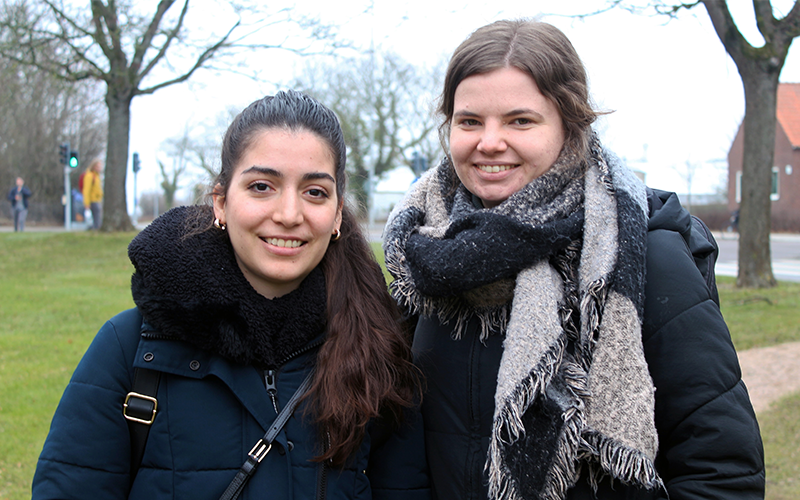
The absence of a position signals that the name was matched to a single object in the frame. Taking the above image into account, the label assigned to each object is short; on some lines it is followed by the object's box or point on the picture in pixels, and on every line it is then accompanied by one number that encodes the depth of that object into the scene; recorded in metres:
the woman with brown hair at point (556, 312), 1.66
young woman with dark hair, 1.72
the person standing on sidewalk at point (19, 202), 21.48
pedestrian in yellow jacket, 18.77
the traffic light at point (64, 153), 18.38
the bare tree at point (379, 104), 33.00
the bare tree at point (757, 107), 9.87
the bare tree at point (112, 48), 13.38
